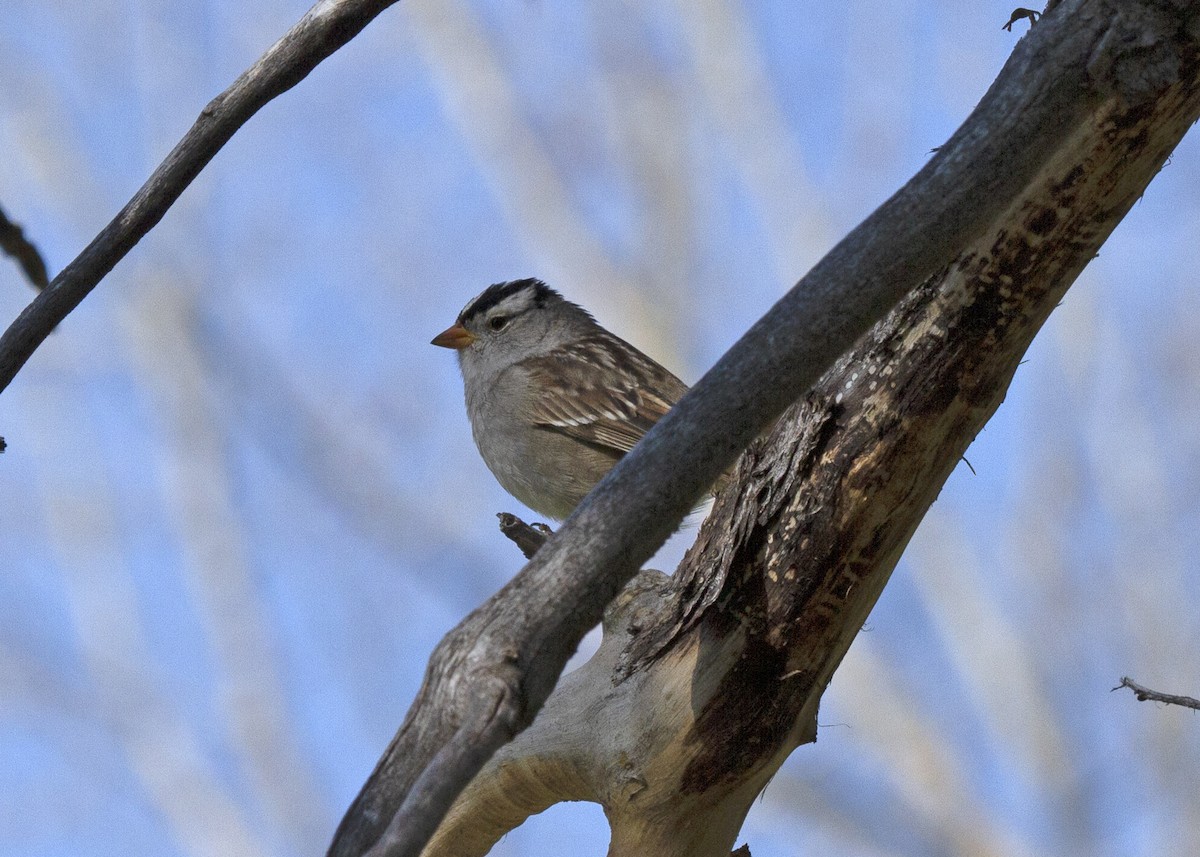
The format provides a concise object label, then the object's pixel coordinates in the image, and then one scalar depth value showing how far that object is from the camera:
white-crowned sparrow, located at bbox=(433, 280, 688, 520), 12.84
